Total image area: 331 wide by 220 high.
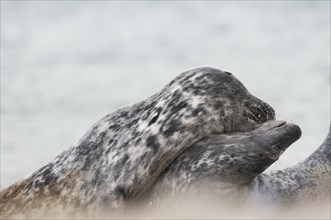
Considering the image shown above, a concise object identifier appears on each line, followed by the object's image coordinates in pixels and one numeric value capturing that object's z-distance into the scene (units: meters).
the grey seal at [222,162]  14.73
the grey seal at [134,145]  15.45
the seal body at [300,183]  15.64
